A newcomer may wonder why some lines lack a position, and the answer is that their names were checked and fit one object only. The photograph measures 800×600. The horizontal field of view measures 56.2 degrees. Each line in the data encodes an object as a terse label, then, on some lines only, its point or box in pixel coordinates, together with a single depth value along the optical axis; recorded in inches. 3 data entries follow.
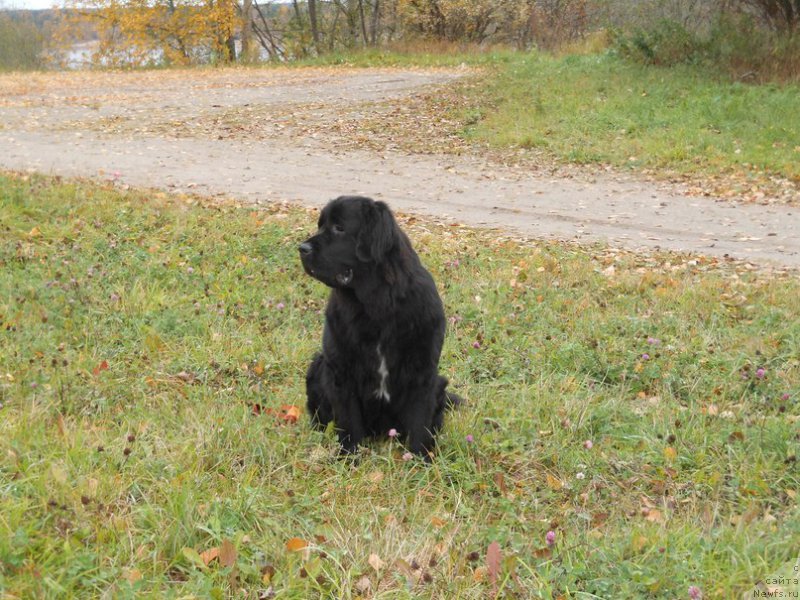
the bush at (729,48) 612.4
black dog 149.5
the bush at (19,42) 1568.7
